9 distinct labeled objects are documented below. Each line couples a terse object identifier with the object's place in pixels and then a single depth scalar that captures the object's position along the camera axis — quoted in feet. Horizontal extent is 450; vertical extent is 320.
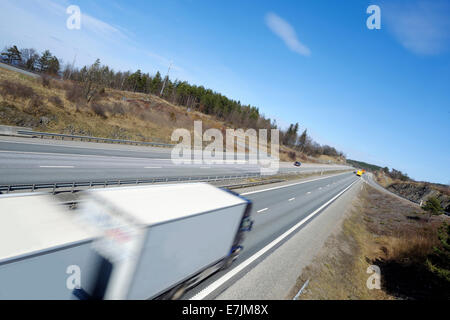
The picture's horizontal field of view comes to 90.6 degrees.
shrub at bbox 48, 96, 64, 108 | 102.68
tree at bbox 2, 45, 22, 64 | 227.61
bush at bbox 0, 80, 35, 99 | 85.97
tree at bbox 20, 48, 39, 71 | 245.04
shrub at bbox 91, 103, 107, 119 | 122.11
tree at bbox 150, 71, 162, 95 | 328.70
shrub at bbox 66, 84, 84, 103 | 117.08
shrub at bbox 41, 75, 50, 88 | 122.21
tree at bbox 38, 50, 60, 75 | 247.38
